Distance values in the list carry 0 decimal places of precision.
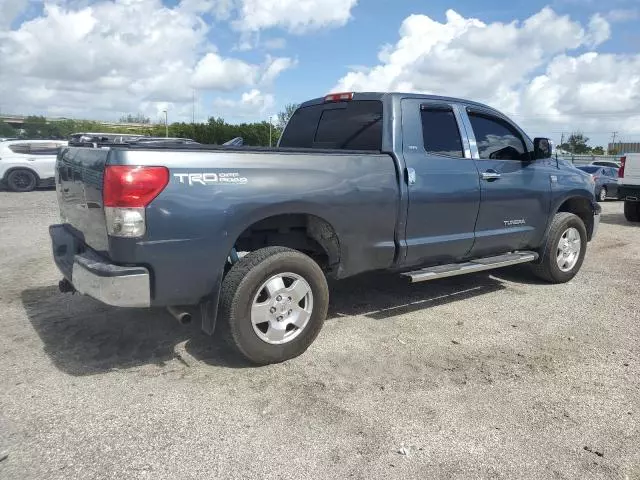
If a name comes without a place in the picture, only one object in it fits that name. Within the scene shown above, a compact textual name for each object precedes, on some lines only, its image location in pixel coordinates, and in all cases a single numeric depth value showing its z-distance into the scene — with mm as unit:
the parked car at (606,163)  22928
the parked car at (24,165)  16547
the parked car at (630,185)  12094
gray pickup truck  3354
